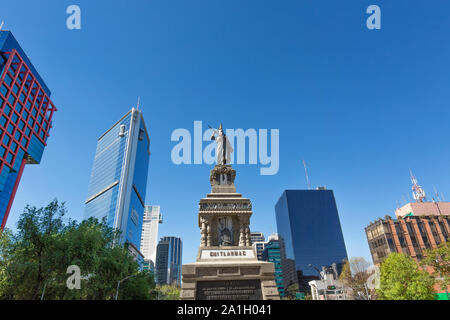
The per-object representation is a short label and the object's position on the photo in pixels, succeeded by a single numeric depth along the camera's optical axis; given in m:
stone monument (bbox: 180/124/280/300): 16.39
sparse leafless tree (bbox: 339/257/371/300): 52.25
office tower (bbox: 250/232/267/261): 185.27
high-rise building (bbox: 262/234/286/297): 146.25
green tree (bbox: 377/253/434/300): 33.41
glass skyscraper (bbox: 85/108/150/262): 97.25
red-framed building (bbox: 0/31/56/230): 62.00
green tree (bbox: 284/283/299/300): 111.81
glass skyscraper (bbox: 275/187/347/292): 144.25
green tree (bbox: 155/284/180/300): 56.46
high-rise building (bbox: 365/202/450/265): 69.94
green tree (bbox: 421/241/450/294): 34.97
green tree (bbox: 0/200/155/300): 24.14
